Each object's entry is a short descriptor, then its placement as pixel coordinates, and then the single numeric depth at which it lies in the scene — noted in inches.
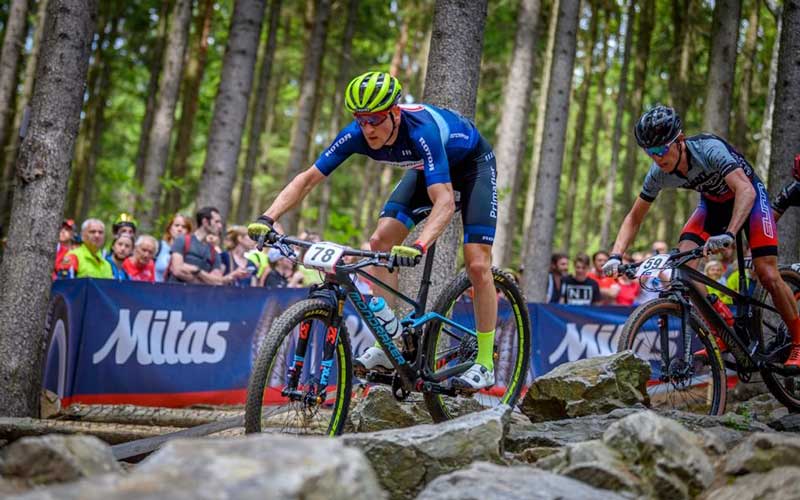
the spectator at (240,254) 462.7
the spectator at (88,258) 398.9
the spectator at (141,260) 424.8
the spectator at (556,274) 566.3
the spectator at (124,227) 428.8
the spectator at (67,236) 451.8
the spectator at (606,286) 581.6
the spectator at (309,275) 513.2
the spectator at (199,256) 428.1
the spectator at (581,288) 550.9
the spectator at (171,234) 430.6
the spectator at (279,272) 477.4
